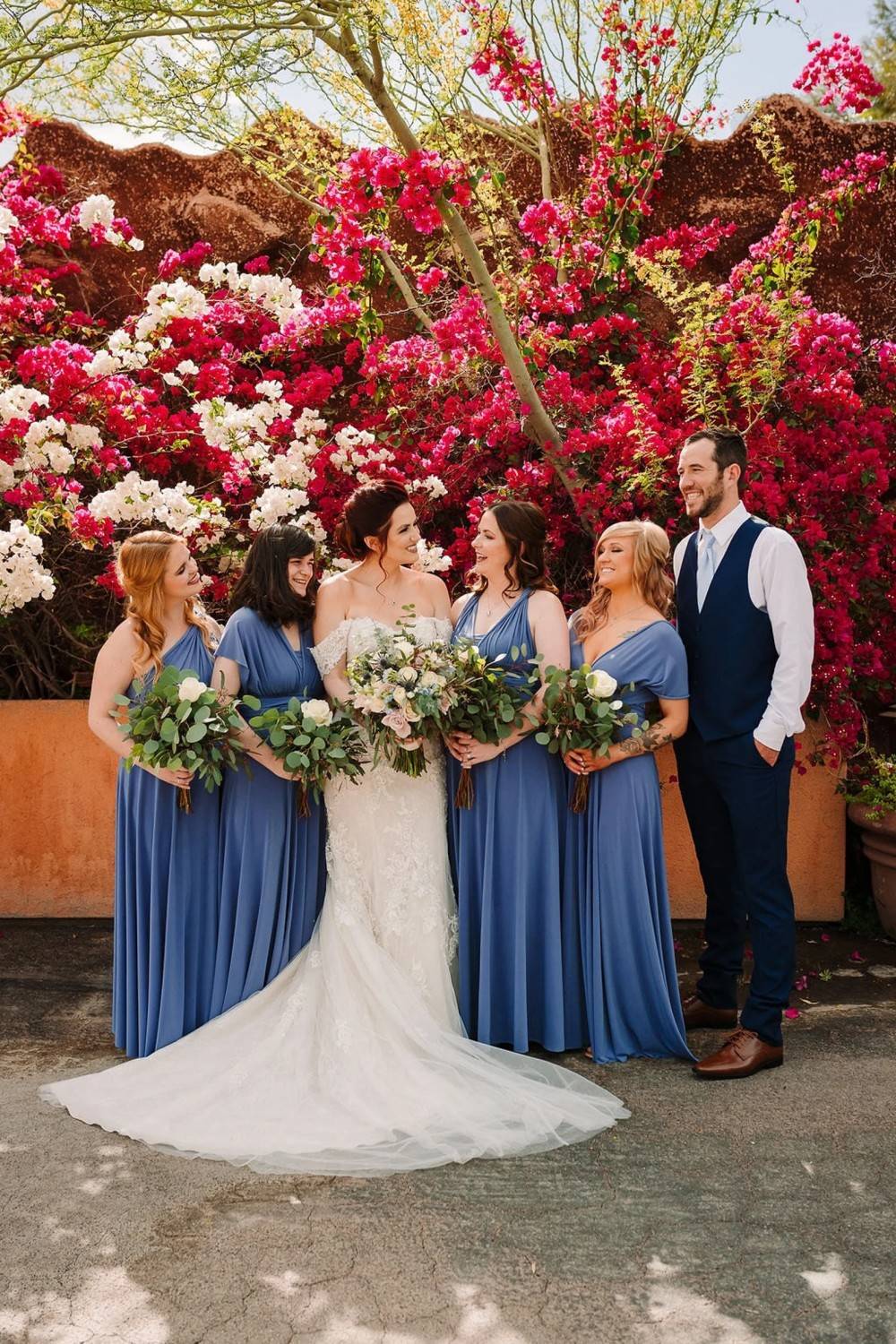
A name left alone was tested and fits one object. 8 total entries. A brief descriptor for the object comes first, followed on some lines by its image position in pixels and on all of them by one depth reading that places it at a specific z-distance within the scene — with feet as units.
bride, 11.68
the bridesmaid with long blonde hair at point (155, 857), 14.28
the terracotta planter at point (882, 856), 19.58
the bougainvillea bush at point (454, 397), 19.02
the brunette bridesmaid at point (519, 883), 14.20
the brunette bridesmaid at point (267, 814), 14.23
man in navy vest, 13.39
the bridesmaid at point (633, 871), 14.17
